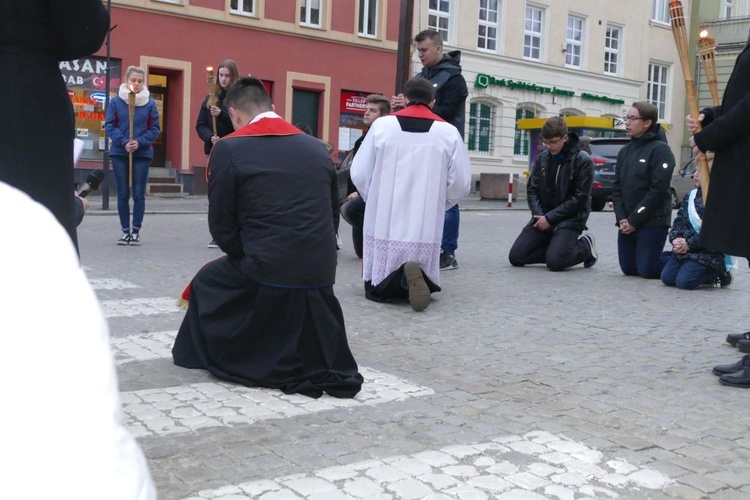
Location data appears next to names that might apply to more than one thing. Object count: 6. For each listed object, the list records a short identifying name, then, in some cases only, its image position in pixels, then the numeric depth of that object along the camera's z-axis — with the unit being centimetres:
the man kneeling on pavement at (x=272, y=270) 484
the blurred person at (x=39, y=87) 318
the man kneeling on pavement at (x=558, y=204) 1017
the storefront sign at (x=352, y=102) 2967
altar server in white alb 757
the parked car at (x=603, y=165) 2528
